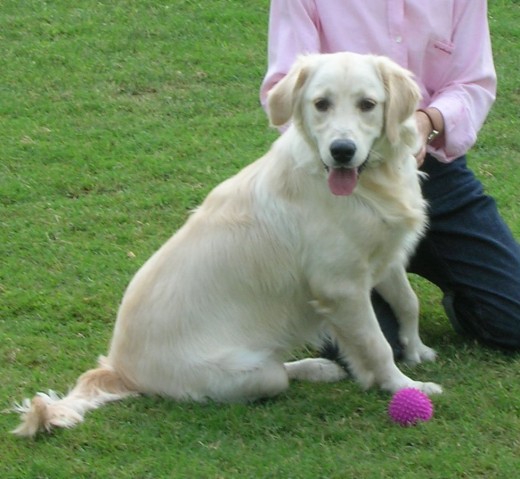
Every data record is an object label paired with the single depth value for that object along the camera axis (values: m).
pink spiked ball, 8.49
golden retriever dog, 8.70
